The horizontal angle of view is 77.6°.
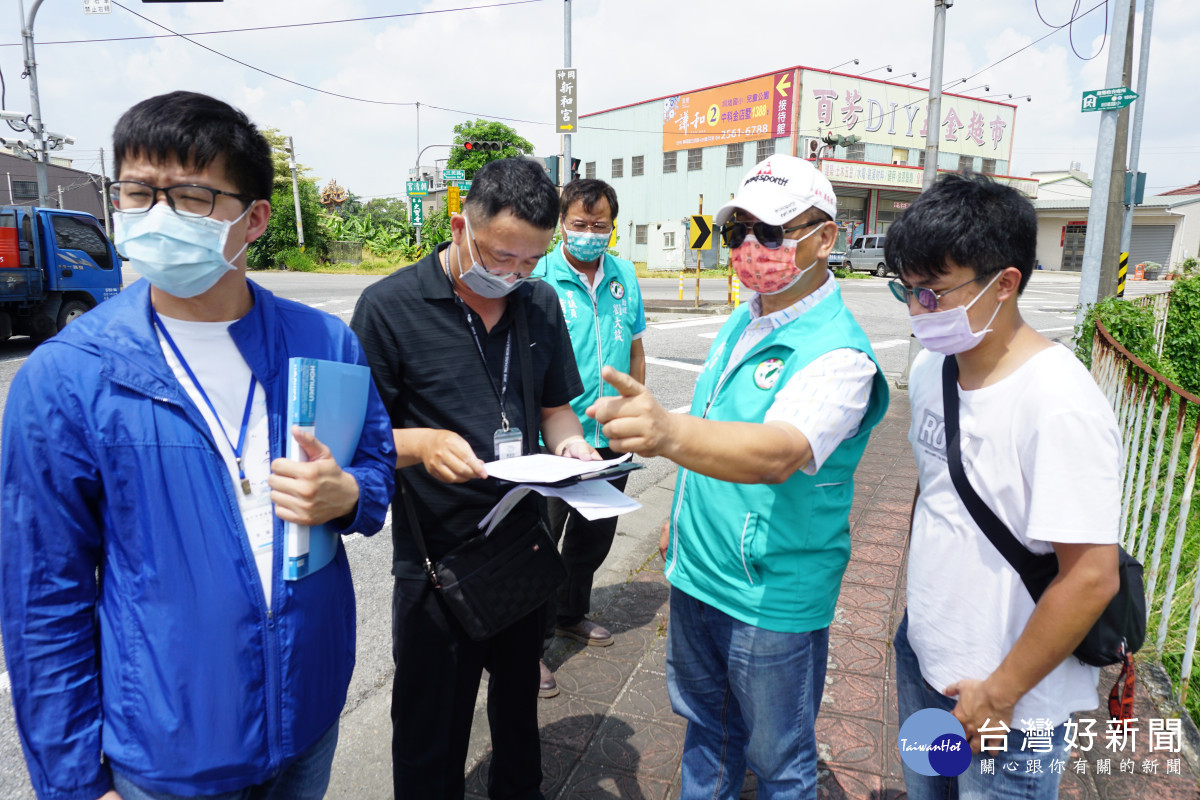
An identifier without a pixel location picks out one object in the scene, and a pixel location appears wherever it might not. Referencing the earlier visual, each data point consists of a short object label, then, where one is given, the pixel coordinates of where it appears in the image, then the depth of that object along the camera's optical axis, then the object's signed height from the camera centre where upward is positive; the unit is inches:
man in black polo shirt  82.4 -13.6
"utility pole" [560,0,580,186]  567.5 +176.4
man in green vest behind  141.1 -10.5
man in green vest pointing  68.7 -21.3
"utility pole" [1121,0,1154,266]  563.0 +156.3
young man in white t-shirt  55.0 -16.4
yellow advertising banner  1266.0 +290.4
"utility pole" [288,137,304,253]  1284.0 +140.4
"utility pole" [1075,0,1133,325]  327.9 +41.6
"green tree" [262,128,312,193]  1565.0 +244.7
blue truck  402.0 +1.4
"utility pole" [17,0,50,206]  637.9 +148.6
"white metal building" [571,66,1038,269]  1278.3 +251.6
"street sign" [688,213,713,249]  572.7 +33.9
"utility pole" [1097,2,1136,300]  338.6 +35.6
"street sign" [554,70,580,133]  551.8 +127.1
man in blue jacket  49.6 -16.8
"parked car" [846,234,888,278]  1251.8 +37.0
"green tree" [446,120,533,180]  1541.6 +293.4
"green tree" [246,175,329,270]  1393.9 +78.0
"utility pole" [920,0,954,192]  355.3 +90.9
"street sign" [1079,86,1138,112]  313.6 +76.2
